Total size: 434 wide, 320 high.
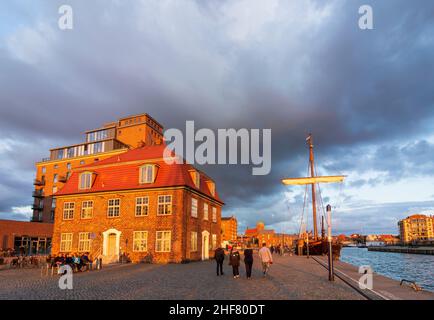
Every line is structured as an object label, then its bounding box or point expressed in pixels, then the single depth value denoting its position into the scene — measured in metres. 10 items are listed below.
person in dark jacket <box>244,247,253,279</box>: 17.88
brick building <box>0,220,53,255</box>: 48.91
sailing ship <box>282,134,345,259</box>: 28.67
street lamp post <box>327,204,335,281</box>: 16.04
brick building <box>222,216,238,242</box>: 145.25
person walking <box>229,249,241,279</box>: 18.45
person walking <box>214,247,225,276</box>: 19.88
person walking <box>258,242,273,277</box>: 18.36
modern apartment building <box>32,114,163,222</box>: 76.75
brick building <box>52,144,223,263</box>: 30.69
